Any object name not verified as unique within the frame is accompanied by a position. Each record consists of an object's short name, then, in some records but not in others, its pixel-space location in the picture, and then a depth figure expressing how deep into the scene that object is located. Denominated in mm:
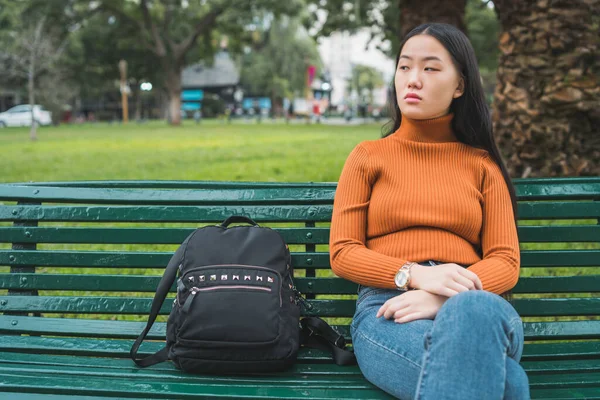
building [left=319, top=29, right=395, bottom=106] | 94162
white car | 45000
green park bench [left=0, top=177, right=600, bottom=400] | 2627
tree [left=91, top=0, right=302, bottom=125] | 31625
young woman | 2160
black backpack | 2219
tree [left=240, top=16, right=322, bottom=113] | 53469
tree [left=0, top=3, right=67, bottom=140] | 24309
